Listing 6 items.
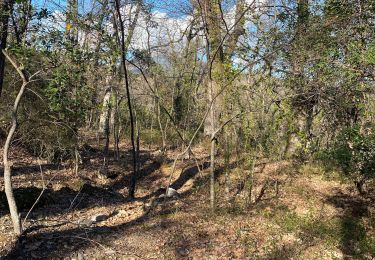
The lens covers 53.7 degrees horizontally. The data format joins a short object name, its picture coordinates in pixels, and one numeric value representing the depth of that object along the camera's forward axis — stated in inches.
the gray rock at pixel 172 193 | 334.3
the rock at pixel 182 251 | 220.4
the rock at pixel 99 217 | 257.8
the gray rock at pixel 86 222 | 245.6
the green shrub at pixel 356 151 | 226.8
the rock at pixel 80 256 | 200.6
